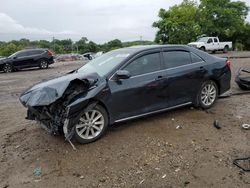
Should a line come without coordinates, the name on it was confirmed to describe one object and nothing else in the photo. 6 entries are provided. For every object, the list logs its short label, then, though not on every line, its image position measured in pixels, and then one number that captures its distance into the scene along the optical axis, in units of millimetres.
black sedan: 3160
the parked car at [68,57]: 25785
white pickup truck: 19270
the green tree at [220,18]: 28390
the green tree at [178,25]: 28147
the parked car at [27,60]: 12920
